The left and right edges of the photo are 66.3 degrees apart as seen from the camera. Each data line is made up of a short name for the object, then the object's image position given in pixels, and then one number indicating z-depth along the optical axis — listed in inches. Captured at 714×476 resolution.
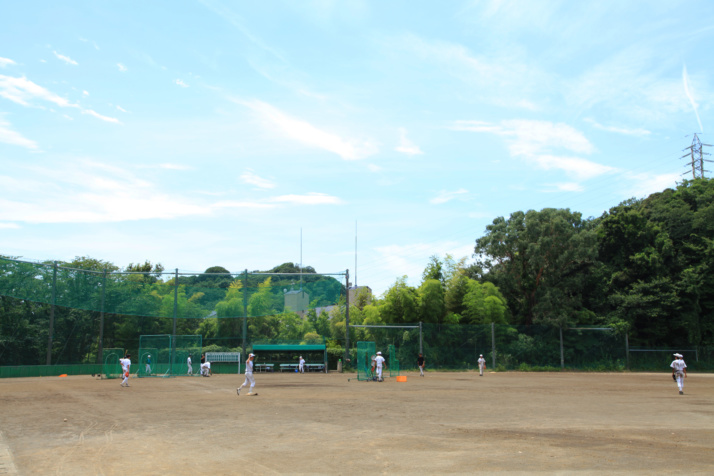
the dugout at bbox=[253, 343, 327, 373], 1518.2
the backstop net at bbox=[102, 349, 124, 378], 1274.6
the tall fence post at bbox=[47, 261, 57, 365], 1339.8
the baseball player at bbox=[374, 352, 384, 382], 1159.6
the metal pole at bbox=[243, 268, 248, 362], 1521.9
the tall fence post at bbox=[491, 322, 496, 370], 1622.8
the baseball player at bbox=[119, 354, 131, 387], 1008.1
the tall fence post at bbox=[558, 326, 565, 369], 1665.8
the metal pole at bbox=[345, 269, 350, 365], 1546.9
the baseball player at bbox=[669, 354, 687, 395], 848.9
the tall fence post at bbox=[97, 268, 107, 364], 1430.9
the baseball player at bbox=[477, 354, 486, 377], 1387.8
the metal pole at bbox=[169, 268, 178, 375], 1434.5
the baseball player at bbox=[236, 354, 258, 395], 841.4
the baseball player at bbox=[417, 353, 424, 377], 1390.3
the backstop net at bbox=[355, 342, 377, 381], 1212.5
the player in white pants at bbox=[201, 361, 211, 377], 1378.0
